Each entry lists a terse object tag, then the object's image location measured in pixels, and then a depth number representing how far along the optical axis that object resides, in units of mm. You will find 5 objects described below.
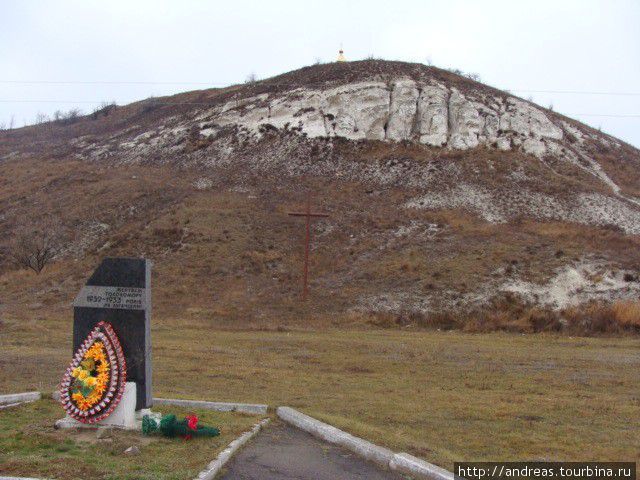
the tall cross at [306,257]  31870
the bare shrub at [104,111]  76269
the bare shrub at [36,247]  39625
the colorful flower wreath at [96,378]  9438
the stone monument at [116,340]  9539
